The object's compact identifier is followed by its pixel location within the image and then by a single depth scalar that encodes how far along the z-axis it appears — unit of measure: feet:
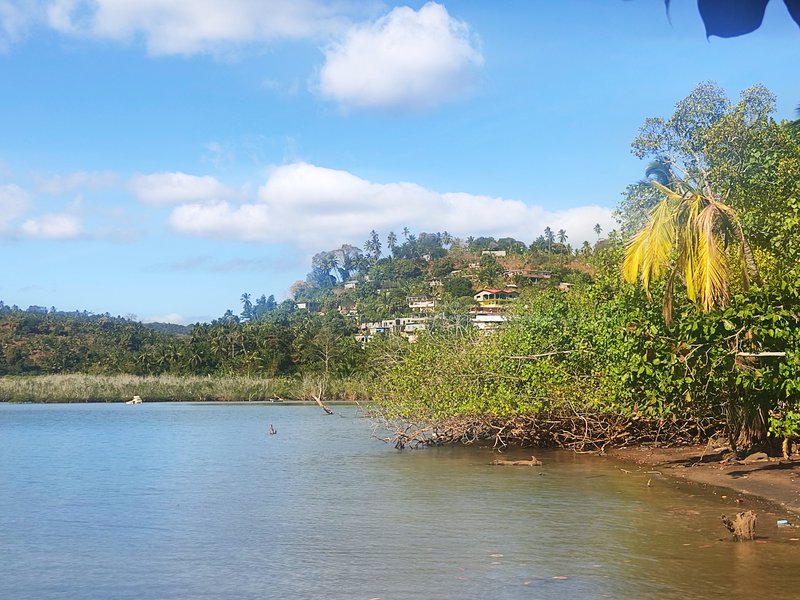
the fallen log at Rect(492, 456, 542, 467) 67.10
